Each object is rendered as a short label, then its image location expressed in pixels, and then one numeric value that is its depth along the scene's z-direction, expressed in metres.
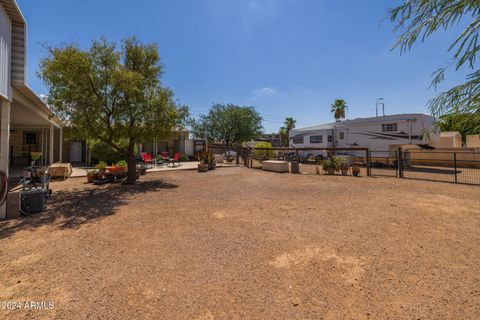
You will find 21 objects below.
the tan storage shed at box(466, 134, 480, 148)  20.56
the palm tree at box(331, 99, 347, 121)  34.94
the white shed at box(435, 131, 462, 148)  21.48
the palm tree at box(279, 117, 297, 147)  49.28
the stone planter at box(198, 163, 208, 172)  14.16
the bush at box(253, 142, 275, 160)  18.92
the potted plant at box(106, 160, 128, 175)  10.59
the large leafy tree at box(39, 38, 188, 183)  7.58
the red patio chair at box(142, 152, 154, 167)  16.23
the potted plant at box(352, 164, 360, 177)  12.38
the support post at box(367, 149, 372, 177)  12.68
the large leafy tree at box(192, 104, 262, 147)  36.19
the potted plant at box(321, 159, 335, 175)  13.05
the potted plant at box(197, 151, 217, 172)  14.98
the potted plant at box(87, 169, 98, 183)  10.14
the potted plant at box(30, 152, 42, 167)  8.01
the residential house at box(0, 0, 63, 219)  5.20
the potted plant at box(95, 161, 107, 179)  10.34
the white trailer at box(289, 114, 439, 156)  15.62
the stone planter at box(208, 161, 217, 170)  15.13
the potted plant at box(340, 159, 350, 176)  12.84
